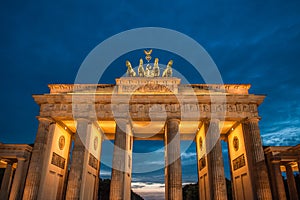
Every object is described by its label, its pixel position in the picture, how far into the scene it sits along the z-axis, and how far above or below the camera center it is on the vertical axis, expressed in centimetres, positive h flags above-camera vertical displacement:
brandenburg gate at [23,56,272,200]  2156 +649
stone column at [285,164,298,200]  2411 +147
